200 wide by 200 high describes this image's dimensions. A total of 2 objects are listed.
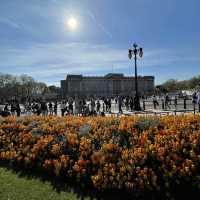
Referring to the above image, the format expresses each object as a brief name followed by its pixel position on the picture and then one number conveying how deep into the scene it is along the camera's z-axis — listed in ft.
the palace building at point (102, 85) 327.30
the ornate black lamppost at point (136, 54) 65.92
